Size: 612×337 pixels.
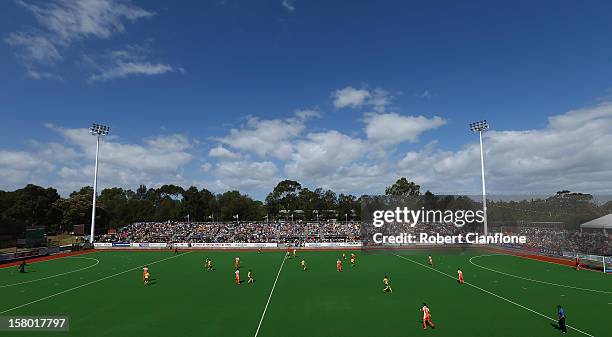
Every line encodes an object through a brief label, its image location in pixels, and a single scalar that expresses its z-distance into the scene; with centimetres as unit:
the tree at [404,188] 12412
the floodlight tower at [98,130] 6710
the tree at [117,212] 13150
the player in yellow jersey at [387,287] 2626
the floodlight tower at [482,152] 6143
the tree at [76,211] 9994
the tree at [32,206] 10548
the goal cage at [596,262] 3624
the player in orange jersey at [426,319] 1792
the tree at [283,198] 14325
